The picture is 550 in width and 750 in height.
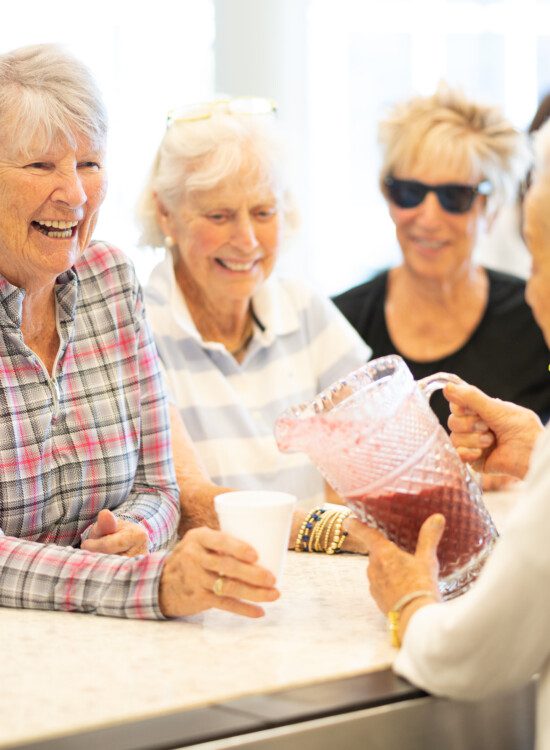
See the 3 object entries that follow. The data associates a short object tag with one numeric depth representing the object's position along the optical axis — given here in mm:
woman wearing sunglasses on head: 2578
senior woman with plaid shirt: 1706
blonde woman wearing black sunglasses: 3199
